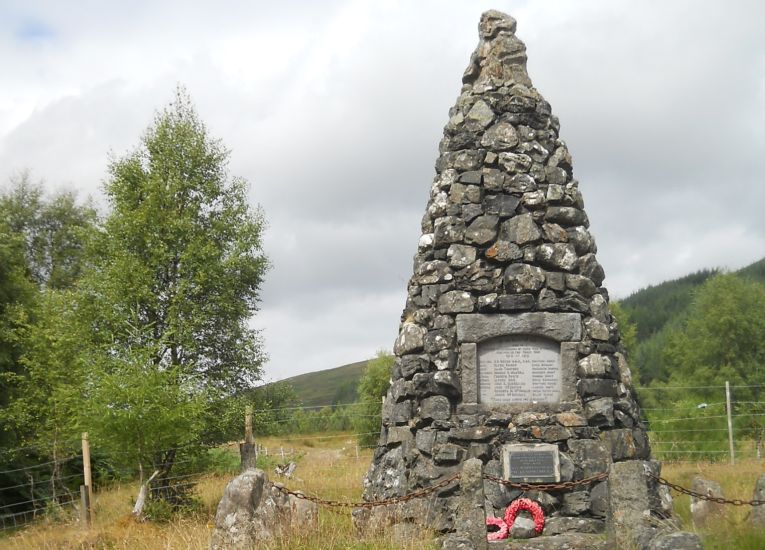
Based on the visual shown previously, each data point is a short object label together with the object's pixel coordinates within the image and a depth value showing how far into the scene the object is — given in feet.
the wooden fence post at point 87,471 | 44.11
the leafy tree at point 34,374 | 61.00
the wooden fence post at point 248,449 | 50.83
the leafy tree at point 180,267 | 57.36
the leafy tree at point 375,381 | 103.86
